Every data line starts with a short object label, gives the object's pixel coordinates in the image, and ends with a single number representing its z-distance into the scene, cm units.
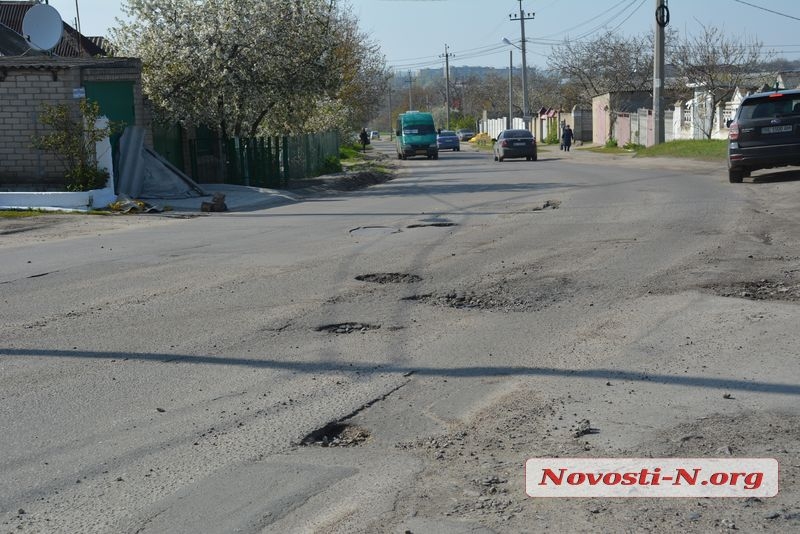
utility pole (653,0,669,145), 3956
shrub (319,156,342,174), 3835
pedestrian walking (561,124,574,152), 5712
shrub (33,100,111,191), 2131
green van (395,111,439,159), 5394
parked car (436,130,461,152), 6925
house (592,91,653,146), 5809
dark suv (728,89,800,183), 2100
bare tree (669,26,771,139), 4938
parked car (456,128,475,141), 10841
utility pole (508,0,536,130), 7134
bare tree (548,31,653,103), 7206
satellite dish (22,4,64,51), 2339
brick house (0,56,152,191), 2214
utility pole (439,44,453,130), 10442
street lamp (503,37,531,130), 7200
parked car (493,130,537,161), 4491
